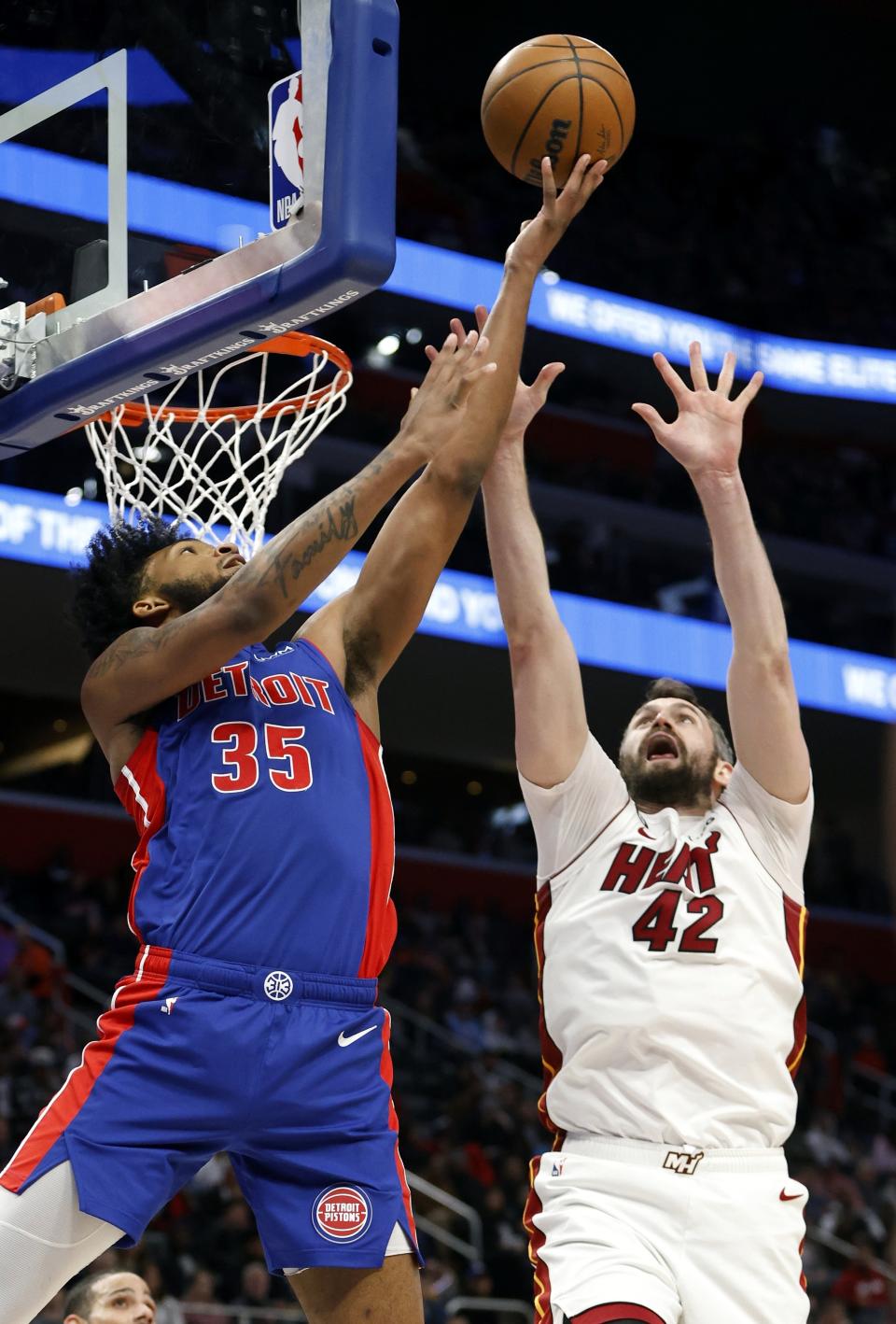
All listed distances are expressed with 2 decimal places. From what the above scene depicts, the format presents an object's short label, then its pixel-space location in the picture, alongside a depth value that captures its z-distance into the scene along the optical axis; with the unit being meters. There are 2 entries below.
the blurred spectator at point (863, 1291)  11.41
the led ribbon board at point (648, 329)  15.45
